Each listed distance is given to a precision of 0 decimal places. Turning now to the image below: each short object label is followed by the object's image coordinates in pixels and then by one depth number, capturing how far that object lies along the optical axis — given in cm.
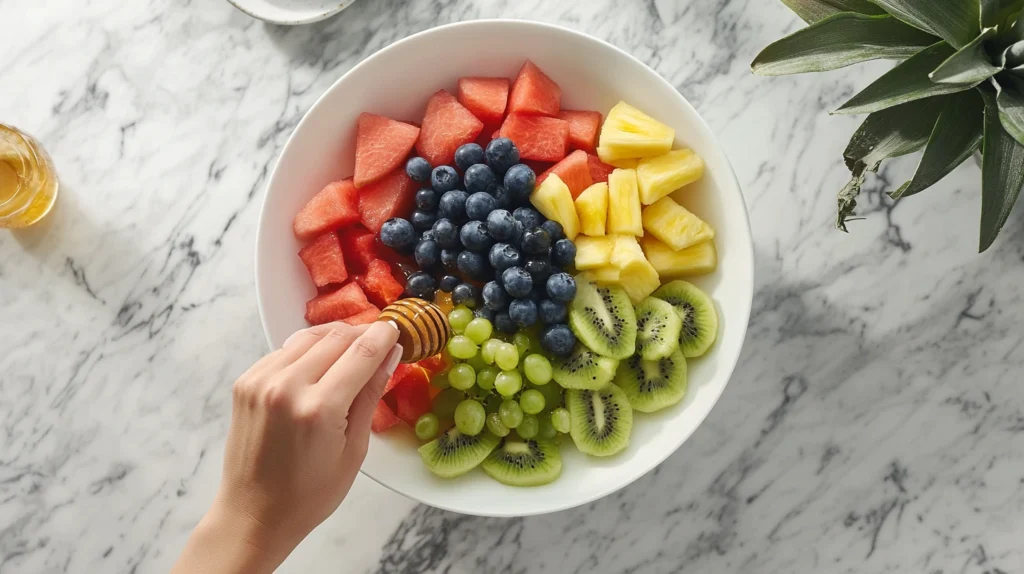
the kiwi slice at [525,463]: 55
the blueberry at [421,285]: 56
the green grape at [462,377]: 54
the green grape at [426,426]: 55
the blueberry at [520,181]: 55
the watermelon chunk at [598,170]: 57
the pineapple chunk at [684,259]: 56
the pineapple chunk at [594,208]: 55
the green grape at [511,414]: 54
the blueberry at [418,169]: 57
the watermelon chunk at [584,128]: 58
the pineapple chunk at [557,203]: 54
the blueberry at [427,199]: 56
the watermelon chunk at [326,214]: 56
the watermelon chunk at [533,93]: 56
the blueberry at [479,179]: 55
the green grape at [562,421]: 55
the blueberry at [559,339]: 55
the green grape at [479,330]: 54
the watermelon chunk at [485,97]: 57
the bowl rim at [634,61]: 54
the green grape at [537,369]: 54
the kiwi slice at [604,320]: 55
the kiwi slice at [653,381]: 56
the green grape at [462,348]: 53
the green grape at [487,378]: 54
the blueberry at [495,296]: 54
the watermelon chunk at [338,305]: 55
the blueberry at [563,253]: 55
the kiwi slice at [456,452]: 55
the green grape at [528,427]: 55
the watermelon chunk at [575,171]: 56
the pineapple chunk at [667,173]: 55
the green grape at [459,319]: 54
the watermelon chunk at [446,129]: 57
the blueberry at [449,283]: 56
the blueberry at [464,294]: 55
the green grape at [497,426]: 55
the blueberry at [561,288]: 54
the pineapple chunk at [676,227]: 55
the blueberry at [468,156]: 56
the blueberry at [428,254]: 56
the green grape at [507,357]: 53
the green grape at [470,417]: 54
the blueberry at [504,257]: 53
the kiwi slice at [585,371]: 55
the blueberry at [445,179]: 56
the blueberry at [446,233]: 55
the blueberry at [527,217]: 55
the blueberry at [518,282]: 53
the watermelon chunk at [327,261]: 57
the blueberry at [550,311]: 54
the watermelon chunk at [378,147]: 57
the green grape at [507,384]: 53
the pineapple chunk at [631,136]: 55
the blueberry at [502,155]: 55
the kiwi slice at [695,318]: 55
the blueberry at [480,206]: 54
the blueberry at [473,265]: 55
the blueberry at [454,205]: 55
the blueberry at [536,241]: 53
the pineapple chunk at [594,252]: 55
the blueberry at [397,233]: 56
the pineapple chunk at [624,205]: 55
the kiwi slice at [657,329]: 54
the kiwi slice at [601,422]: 55
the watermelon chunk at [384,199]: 57
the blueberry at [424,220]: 56
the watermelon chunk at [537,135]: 57
